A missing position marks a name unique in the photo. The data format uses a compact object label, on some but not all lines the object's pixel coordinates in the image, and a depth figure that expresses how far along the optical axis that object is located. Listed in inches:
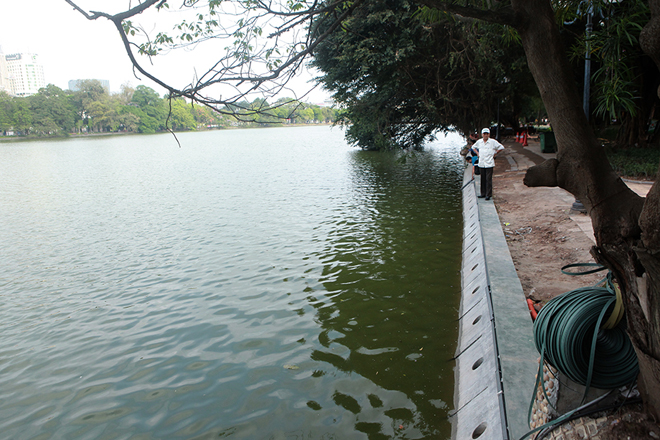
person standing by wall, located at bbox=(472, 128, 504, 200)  457.1
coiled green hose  117.6
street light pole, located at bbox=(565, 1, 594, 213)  351.1
